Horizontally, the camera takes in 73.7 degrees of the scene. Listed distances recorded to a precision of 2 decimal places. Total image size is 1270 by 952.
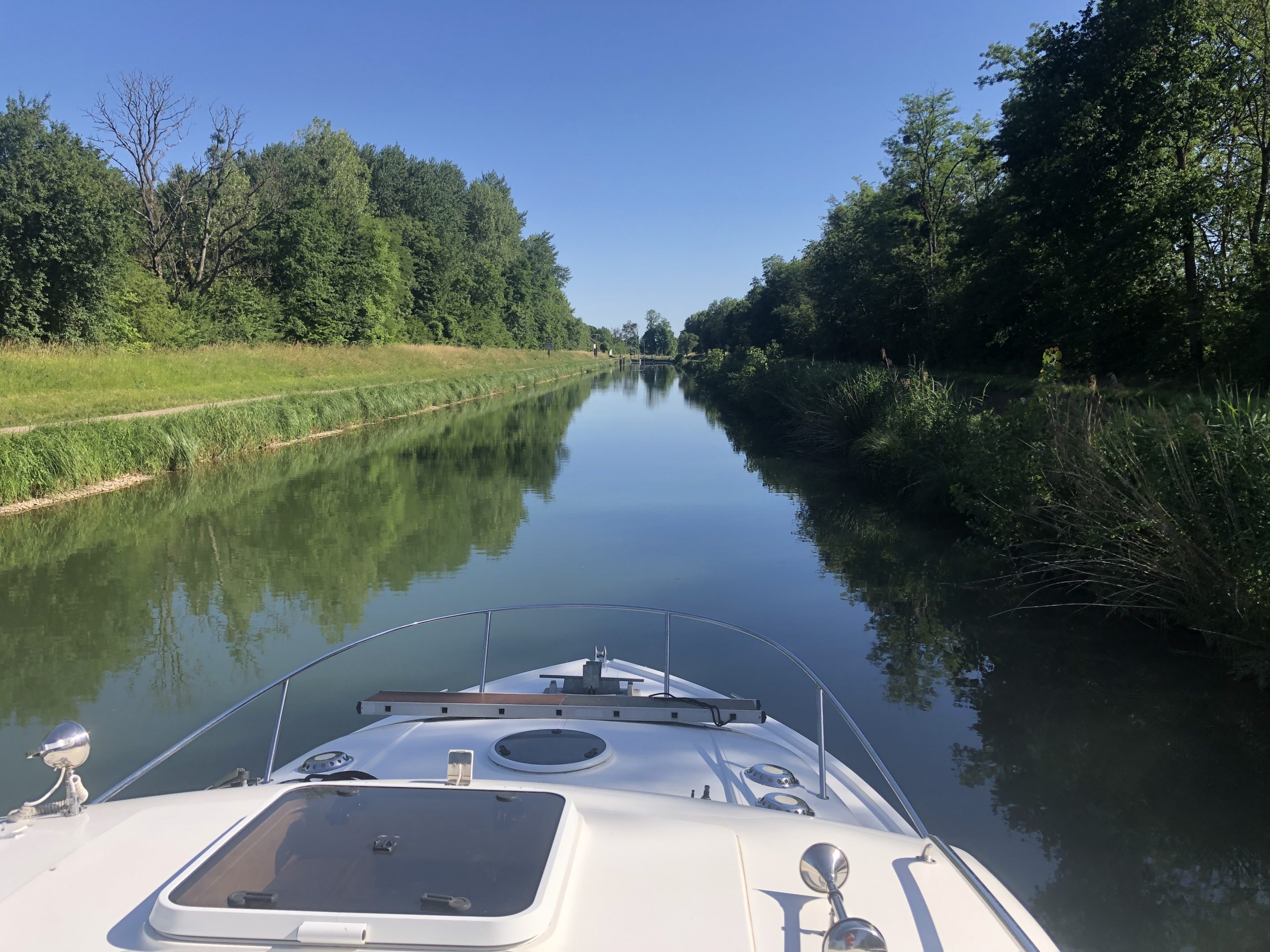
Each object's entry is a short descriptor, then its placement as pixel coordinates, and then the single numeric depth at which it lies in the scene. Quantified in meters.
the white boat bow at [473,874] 1.62
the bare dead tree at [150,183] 33.69
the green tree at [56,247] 24.70
